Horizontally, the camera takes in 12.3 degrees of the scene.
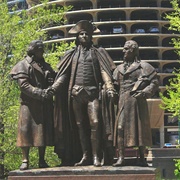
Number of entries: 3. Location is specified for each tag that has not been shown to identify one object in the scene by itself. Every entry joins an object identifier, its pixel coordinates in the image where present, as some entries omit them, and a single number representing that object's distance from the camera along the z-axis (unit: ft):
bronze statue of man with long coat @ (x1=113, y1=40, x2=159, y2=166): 46.06
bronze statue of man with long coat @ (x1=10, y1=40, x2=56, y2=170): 47.21
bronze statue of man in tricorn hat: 48.27
